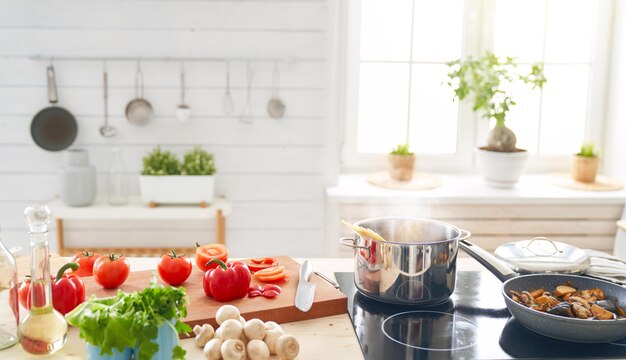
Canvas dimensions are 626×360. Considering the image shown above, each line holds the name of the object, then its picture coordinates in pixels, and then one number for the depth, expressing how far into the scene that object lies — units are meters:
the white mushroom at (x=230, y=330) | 1.39
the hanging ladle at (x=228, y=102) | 3.24
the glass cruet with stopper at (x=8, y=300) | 1.41
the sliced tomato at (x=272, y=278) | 1.78
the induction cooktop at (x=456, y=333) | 1.43
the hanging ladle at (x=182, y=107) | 3.18
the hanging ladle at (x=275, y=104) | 3.25
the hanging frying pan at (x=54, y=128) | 3.18
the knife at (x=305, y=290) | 1.62
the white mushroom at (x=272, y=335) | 1.40
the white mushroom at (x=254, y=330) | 1.39
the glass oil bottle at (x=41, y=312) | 1.33
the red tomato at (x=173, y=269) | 1.74
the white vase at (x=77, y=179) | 3.05
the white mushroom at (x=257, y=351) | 1.36
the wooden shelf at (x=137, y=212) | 3.06
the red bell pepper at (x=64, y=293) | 1.54
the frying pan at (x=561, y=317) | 1.44
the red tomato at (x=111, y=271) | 1.68
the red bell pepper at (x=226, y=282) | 1.62
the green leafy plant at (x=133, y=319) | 1.22
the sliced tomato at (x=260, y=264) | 1.87
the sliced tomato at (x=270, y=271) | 1.80
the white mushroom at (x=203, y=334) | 1.44
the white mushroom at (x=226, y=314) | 1.47
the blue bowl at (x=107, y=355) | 1.26
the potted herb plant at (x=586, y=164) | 3.38
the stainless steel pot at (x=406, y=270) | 1.61
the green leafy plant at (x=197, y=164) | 3.10
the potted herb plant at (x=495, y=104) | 3.27
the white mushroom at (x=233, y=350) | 1.33
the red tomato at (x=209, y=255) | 1.82
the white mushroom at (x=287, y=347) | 1.37
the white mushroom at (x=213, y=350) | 1.35
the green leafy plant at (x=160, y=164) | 3.09
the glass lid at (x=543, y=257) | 1.79
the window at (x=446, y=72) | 3.49
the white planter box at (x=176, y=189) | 3.08
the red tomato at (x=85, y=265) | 1.85
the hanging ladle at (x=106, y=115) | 3.18
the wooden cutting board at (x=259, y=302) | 1.58
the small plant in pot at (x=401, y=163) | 3.35
